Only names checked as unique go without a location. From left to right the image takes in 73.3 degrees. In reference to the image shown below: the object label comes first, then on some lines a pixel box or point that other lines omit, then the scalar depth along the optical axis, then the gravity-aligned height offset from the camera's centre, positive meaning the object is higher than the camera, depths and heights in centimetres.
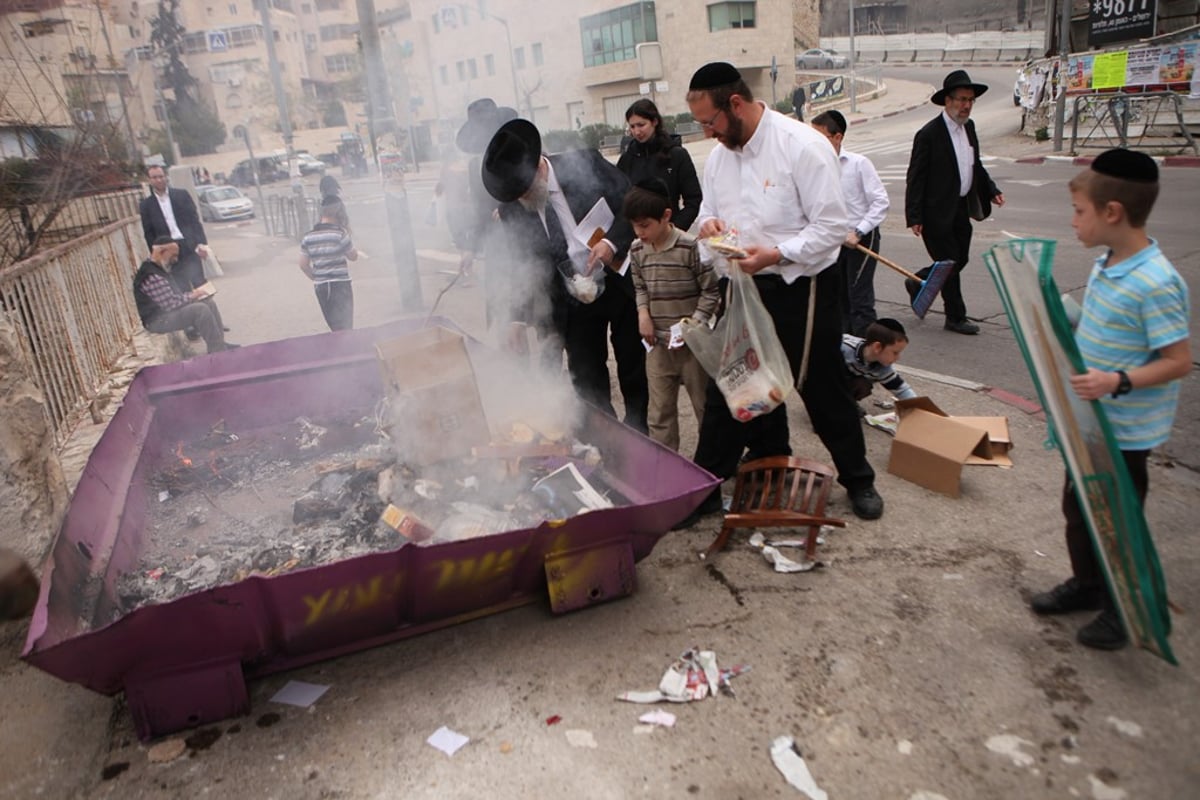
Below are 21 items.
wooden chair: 312 -146
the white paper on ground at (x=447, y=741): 233 -162
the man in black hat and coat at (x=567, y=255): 376 -51
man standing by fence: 717 -29
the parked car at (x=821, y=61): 4432 +301
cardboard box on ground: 354 -147
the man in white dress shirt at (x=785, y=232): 297 -39
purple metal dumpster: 227 -128
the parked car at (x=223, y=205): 1966 -56
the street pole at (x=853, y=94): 2999 +75
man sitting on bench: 625 -87
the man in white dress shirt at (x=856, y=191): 498 -45
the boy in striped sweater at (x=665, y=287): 338 -63
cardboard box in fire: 373 -107
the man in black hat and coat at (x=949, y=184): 539 -51
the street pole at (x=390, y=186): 673 -20
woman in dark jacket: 470 -15
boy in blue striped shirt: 218 -62
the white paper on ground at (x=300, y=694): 257 -160
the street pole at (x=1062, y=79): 1480 +26
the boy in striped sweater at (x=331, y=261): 634 -68
